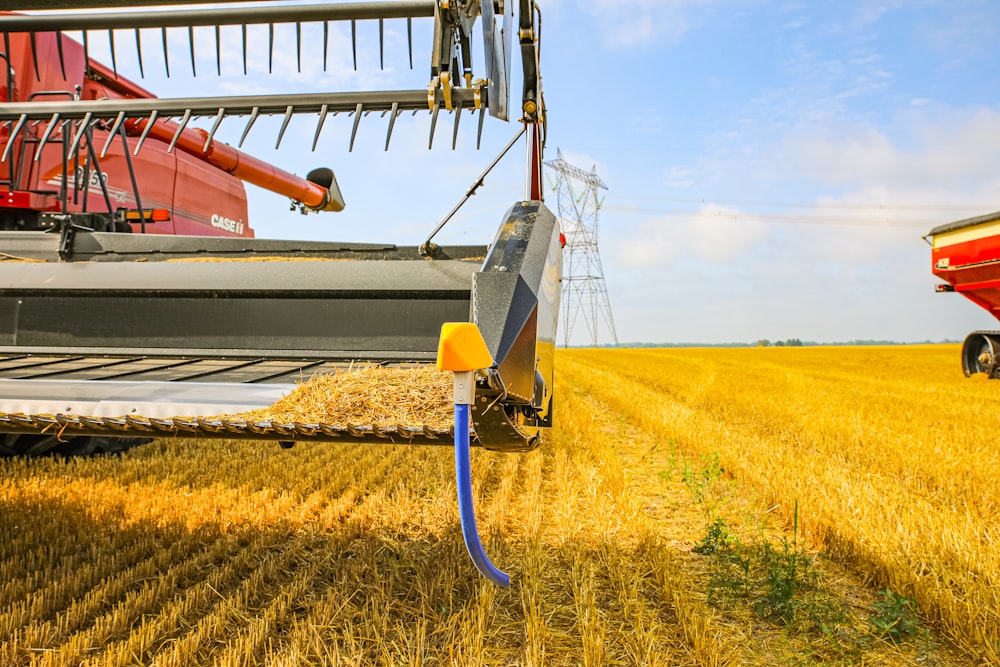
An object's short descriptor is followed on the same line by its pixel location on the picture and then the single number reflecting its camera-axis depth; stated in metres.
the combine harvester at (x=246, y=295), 1.85
